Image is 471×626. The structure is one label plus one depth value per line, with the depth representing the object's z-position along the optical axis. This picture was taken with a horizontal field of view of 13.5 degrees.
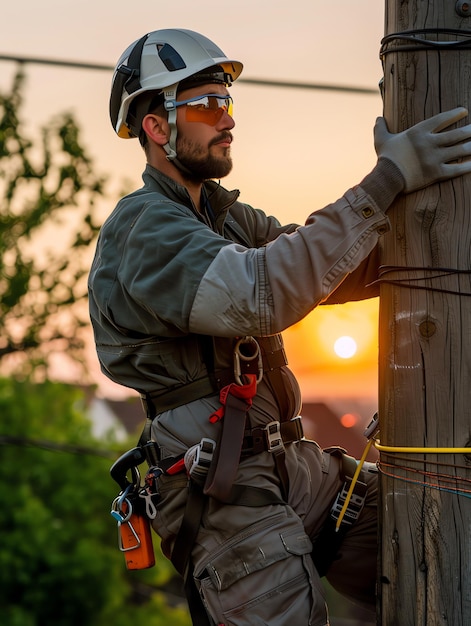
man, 6.42
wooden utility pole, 6.34
